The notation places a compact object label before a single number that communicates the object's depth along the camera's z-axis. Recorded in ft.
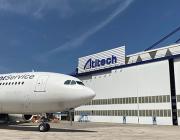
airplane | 47.78
